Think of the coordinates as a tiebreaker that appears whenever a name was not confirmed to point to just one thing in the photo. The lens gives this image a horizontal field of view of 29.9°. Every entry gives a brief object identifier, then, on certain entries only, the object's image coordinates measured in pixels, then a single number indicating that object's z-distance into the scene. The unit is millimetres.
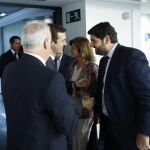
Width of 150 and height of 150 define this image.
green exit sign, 4387
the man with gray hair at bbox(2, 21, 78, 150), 1468
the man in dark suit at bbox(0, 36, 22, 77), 4500
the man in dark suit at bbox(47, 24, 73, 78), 2363
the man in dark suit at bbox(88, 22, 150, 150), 1882
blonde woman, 2766
